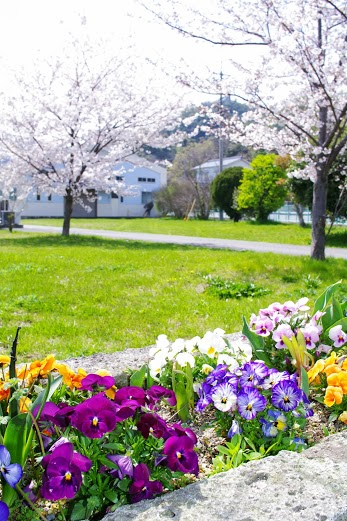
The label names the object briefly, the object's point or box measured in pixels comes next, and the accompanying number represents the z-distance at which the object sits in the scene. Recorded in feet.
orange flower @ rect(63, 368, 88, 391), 7.64
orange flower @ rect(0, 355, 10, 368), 7.65
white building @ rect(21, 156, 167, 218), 138.92
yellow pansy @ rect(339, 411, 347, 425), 7.51
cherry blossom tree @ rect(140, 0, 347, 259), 28.25
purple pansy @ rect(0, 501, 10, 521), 4.69
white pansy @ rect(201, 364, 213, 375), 8.44
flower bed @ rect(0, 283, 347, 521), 5.44
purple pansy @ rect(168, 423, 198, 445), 6.23
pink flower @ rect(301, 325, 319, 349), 8.88
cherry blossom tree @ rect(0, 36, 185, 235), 52.75
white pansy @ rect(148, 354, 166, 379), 8.32
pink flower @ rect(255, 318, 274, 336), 9.20
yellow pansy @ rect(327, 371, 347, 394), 7.72
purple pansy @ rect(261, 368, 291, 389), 7.53
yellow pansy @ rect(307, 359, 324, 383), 8.20
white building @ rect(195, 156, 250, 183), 149.45
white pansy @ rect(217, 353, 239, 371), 8.18
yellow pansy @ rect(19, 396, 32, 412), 6.24
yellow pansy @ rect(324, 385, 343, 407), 7.45
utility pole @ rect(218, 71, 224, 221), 31.84
